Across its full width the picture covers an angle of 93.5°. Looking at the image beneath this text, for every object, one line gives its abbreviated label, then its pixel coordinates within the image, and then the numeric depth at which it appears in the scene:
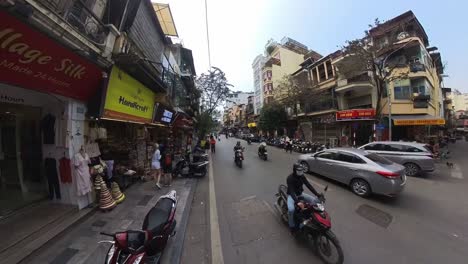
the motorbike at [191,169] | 10.30
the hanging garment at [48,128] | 5.42
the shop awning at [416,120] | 17.59
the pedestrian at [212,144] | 23.15
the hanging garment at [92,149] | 5.87
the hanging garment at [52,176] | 5.41
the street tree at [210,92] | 30.08
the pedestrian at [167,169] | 8.52
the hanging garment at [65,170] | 5.25
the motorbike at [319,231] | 3.62
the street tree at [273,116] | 33.94
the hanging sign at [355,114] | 20.67
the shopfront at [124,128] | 6.25
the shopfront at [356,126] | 21.09
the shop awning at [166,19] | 11.66
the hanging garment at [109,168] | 6.52
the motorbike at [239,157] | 13.02
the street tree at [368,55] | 16.06
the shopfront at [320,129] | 25.86
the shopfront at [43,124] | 4.37
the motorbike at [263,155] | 15.70
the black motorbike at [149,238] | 2.89
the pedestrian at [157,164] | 8.17
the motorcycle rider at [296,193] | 4.32
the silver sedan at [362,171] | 6.64
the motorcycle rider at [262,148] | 16.14
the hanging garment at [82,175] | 5.23
